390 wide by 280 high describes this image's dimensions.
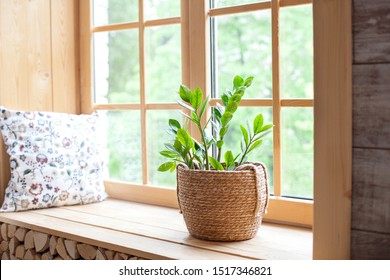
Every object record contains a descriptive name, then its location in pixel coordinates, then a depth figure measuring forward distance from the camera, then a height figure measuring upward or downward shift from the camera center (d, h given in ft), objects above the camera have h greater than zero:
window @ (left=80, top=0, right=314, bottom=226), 10.48 +0.52
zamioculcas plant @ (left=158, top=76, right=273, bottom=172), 9.80 -0.30
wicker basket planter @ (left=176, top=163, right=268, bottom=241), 9.67 -0.94
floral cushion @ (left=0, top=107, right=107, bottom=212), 11.24 -0.62
